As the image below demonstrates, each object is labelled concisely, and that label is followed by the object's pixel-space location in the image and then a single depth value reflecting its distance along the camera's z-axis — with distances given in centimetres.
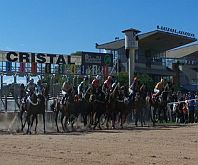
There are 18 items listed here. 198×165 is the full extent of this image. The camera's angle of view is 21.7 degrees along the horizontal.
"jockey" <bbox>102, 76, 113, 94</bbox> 2650
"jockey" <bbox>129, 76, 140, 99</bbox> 2770
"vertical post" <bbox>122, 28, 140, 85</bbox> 3494
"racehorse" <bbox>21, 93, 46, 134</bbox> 2400
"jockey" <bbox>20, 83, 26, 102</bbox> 2594
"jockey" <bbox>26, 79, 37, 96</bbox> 2406
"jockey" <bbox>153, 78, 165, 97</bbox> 2938
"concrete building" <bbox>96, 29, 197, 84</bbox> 8856
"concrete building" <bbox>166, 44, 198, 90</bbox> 9694
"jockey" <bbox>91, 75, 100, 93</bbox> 2578
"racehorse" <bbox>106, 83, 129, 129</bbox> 2620
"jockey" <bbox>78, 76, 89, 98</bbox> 2611
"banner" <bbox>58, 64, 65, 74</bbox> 4536
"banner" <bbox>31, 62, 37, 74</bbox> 4304
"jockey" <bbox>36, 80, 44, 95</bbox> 2510
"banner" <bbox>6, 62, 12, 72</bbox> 4235
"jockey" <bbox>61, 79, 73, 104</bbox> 2514
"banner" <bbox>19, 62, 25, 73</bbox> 4297
